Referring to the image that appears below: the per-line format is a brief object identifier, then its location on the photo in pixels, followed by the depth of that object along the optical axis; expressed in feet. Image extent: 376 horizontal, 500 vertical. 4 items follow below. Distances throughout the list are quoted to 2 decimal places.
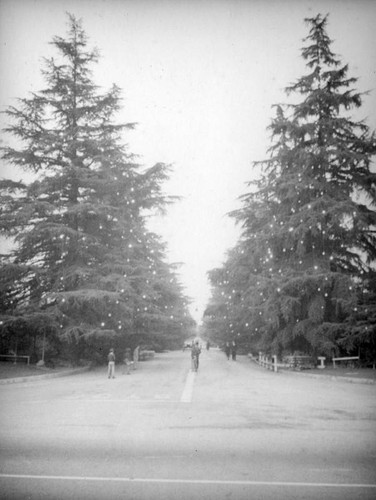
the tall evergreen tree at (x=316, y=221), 69.77
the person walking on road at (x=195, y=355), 74.43
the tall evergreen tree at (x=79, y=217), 74.02
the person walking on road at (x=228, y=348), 124.61
